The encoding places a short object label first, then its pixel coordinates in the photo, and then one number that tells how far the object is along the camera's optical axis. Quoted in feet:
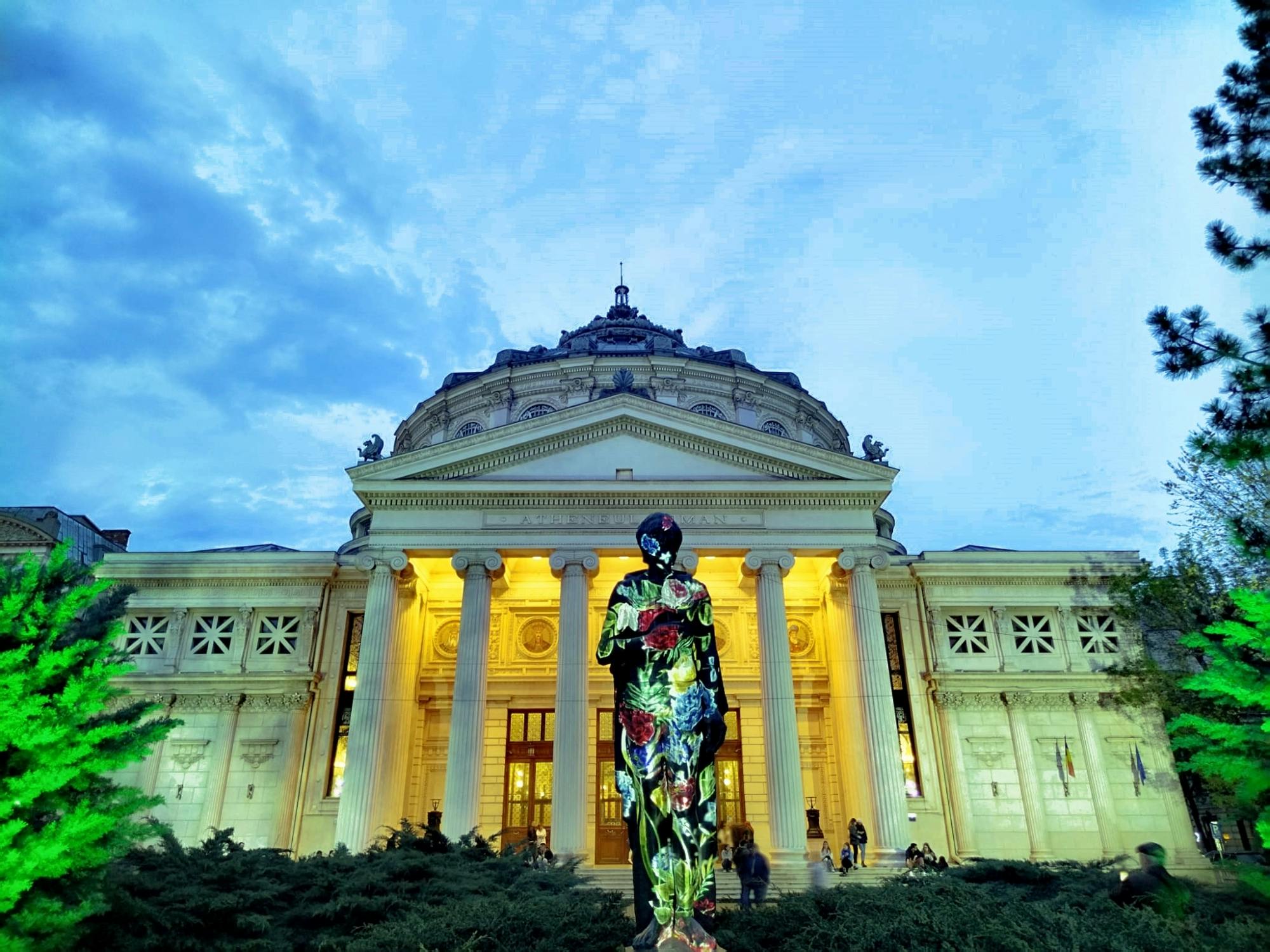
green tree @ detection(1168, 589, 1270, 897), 32.01
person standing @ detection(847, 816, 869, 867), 69.97
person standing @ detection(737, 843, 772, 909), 50.67
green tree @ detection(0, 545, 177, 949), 23.21
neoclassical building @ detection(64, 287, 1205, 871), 72.02
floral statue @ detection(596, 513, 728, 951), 21.57
